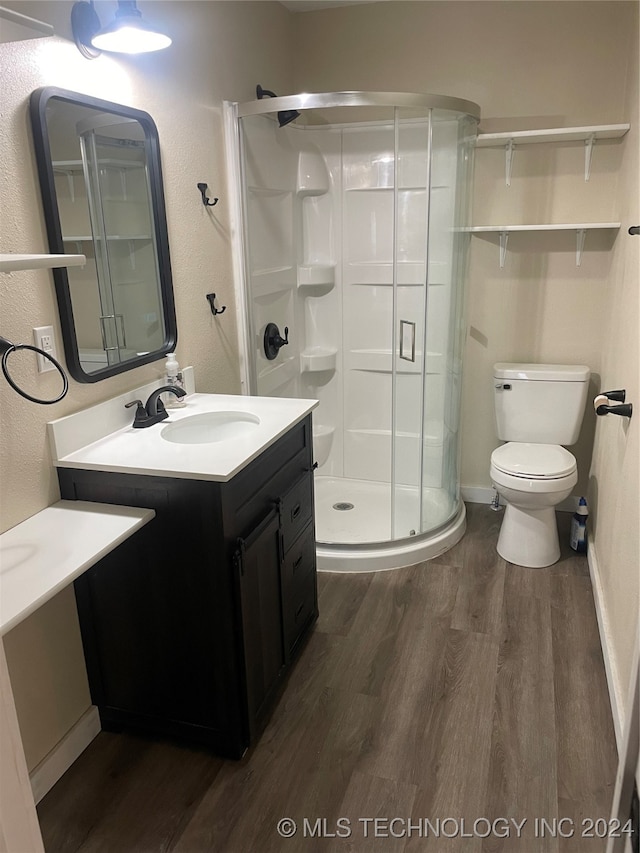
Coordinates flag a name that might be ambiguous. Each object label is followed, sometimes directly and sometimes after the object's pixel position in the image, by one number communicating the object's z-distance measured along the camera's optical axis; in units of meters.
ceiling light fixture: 1.64
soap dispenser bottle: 2.26
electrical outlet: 1.71
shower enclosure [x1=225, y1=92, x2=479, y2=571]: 2.75
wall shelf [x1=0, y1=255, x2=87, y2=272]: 1.24
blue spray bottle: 3.02
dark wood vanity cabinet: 1.74
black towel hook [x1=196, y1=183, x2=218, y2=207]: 2.47
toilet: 2.83
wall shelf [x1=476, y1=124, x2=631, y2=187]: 2.84
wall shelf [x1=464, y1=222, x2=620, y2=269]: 2.93
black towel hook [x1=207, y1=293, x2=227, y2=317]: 2.59
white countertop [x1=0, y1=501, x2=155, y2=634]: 1.31
